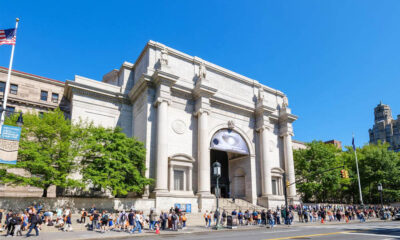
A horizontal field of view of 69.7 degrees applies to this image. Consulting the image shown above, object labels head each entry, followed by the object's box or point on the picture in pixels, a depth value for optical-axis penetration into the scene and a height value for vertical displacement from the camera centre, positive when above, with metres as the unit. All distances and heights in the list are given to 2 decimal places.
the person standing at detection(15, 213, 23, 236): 17.48 -2.00
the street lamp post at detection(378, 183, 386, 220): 39.41 -3.26
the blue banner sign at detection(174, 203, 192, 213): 30.50 -1.69
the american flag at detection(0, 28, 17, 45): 17.58 +9.29
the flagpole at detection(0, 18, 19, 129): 16.58 +6.92
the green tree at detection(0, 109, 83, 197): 23.72 +3.50
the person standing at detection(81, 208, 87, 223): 22.56 -1.90
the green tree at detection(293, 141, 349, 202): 49.15 +3.69
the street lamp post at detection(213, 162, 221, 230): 23.08 +1.41
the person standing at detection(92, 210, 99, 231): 20.62 -2.04
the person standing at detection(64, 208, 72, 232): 20.25 -2.10
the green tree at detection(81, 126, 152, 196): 25.83 +2.70
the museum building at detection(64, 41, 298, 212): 32.75 +8.96
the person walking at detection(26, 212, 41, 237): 17.39 -1.72
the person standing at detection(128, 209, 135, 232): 20.92 -2.08
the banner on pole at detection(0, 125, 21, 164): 15.76 +2.60
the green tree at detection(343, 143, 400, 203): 54.34 +3.43
